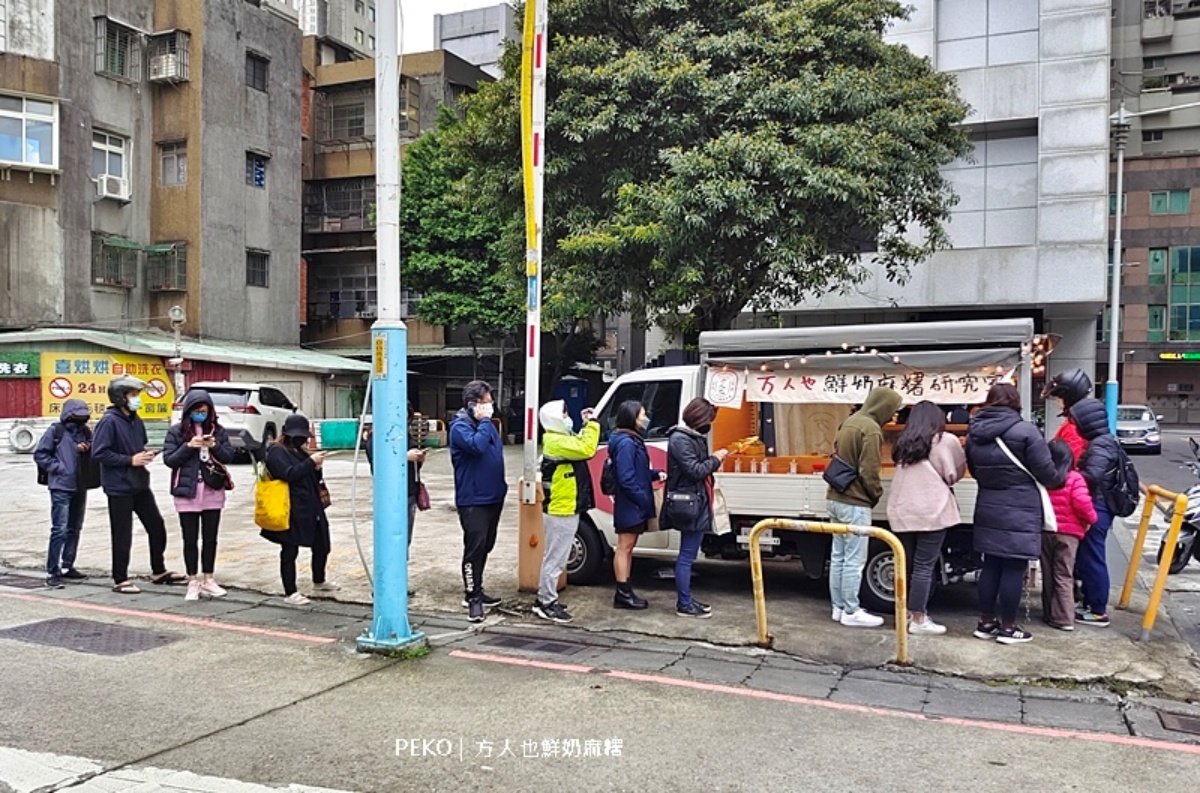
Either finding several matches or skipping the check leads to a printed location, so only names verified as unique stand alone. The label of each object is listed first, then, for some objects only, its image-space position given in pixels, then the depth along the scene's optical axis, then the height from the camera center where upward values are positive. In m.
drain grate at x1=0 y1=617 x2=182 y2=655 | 6.26 -1.86
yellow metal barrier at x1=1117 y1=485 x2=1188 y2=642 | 6.38 -1.24
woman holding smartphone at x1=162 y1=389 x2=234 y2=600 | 7.55 -0.87
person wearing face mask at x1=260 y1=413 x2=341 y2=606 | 7.40 -0.95
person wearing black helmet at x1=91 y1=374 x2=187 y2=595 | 7.80 -0.82
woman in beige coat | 6.61 -0.84
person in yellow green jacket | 7.04 -0.89
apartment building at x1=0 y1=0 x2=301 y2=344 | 24.70 +5.85
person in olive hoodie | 6.79 -0.88
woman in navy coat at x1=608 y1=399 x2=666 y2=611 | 7.14 -0.83
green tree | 12.86 +3.29
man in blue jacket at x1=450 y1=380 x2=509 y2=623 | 6.85 -0.74
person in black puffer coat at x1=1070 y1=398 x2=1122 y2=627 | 7.02 -0.86
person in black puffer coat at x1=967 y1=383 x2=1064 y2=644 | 6.32 -0.84
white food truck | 7.32 -0.13
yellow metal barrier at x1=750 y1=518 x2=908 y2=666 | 5.80 -1.21
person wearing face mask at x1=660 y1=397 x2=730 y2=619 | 7.00 -0.87
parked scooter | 7.60 -1.34
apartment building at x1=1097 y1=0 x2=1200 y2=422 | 50.62 +8.91
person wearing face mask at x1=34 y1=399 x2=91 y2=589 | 8.16 -0.90
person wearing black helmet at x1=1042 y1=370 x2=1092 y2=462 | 7.24 -0.13
